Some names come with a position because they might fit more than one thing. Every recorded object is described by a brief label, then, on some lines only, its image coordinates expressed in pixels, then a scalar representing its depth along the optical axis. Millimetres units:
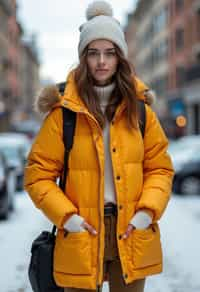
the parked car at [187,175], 18047
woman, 2973
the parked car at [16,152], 20969
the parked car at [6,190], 12773
